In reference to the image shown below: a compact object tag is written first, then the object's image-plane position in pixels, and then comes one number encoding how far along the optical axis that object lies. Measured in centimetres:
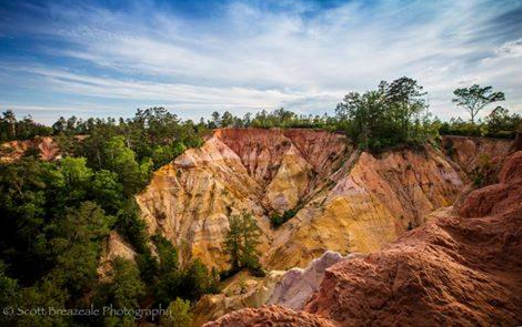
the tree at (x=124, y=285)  2655
